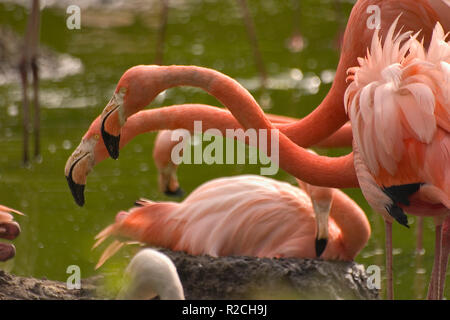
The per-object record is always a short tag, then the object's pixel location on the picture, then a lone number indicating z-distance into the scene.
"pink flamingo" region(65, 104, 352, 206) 7.62
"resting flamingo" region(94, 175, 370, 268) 8.02
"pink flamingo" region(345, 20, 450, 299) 6.27
